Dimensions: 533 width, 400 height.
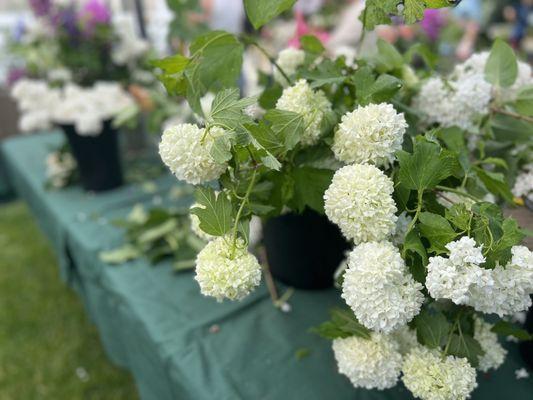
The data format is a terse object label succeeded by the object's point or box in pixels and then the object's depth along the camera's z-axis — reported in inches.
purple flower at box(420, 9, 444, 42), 69.2
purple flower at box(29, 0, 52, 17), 50.1
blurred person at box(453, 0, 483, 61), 91.9
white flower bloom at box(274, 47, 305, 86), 27.4
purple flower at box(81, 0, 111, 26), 52.5
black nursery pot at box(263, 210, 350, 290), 30.5
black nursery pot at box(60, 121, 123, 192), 52.2
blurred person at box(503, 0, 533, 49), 104.4
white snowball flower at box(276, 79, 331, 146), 20.9
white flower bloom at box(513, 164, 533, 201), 24.7
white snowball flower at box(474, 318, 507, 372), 22.3
